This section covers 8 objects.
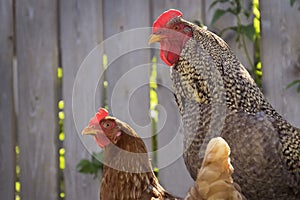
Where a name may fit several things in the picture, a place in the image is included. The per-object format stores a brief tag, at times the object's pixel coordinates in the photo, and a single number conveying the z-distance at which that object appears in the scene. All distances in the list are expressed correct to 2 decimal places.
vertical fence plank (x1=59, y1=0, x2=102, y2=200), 7.01
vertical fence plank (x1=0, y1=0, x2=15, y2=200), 7.23
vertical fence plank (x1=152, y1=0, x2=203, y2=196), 6.79
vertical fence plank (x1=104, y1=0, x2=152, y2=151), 6.85
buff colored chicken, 4.32
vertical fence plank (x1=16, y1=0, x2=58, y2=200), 7.14
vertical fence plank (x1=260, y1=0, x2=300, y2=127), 6.50
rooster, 4.95
